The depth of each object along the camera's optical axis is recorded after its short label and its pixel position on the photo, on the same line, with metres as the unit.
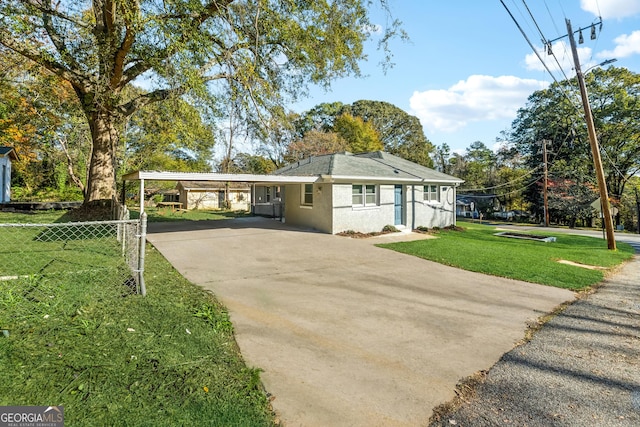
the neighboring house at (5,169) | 20.55
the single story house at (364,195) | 13.36
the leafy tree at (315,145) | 32.56
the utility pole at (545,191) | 28.94
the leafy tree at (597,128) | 29.61
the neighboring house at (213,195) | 31.75
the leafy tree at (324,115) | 44.53
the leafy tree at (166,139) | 11.36
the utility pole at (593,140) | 12.37
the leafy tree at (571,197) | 29.59
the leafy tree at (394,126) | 46.12
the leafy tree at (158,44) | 9.66
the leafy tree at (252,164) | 39.69
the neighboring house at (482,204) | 39.88
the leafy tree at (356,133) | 39.53
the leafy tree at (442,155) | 54.53
